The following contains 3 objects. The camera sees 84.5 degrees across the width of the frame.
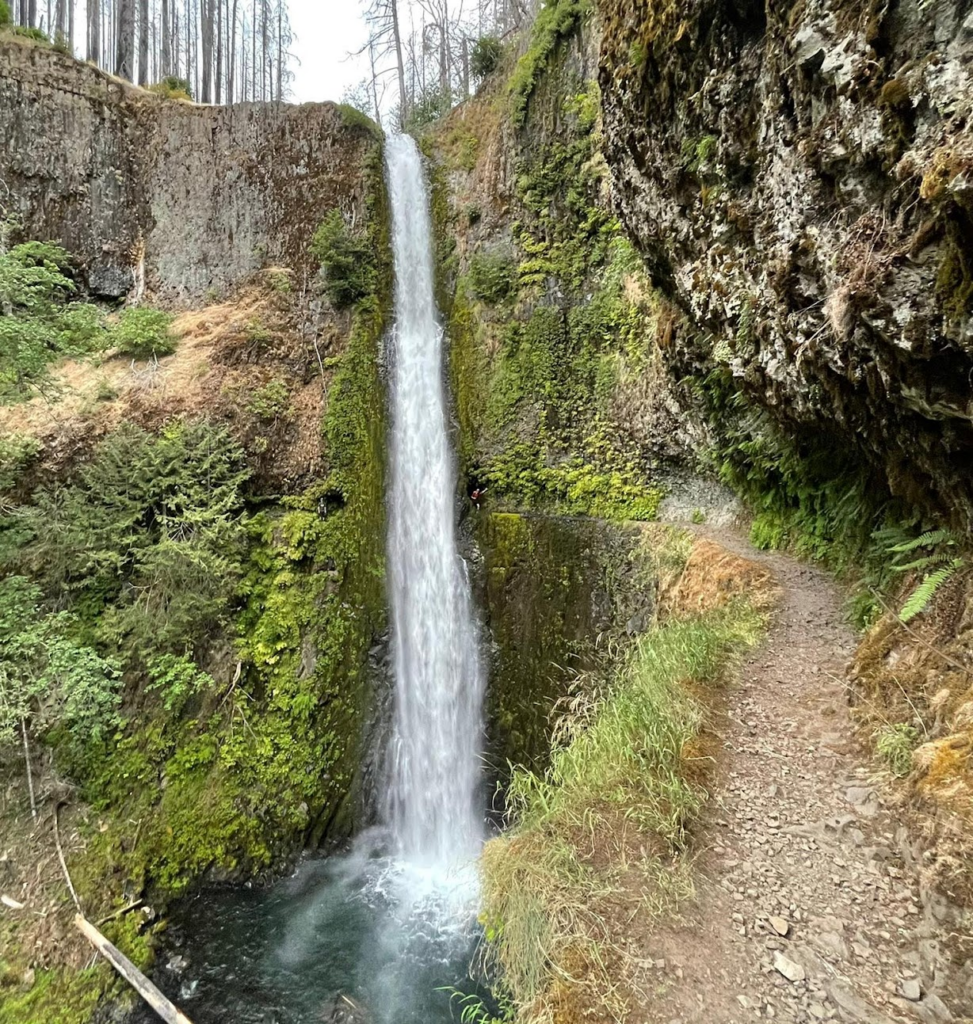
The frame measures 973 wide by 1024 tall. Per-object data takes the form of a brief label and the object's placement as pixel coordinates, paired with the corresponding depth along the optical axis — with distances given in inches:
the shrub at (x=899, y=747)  106.3
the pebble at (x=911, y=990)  74.1
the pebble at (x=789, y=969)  81.7
